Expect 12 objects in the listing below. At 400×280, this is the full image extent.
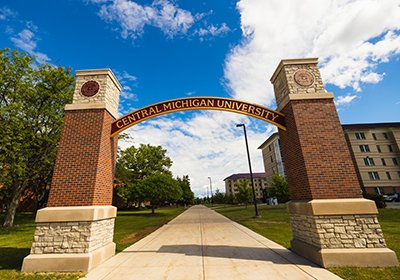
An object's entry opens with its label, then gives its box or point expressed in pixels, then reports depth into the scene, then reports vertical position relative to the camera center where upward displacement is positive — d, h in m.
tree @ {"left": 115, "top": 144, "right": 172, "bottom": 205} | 41.76 +9.06
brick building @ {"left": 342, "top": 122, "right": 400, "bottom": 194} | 40.22 +7.57
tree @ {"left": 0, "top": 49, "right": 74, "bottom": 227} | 13.32 +6.57
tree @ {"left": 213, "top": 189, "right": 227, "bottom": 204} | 75.65 +0.93
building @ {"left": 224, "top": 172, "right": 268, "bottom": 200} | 111.31 +10.24
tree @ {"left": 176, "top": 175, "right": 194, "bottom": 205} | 61.10 +3.99
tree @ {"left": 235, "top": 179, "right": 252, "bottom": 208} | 33.22 +1.17
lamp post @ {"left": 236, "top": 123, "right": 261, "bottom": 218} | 20.66 +7.03
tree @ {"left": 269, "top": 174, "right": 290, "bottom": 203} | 27.08 +1.10
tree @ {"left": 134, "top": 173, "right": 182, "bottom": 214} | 28.58 +2.07
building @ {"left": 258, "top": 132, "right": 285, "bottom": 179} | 57.72 +12.25
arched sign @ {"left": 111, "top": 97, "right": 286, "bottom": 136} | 8.18 +3.71
